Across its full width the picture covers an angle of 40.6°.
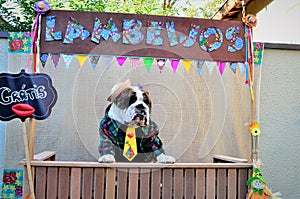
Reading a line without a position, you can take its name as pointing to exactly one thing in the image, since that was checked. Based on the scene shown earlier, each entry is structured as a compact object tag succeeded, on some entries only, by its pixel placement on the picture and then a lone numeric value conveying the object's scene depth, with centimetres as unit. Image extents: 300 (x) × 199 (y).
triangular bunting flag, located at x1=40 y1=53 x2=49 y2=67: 267
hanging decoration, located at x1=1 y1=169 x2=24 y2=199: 290
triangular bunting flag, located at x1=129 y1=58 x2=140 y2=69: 292
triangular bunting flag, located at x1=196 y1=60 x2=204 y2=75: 294
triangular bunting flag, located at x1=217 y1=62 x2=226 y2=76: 287
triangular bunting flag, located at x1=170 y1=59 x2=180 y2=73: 286
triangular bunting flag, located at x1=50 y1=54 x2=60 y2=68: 271
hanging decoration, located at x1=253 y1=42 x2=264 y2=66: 310
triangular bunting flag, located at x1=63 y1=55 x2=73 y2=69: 272
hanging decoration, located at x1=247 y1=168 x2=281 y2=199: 230
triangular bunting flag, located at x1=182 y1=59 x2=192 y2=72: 291
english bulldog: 253
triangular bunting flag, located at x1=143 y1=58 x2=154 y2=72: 287
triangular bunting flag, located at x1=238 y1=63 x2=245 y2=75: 293
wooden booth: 226
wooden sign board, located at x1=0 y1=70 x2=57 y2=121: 219
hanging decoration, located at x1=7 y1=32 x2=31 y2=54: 292
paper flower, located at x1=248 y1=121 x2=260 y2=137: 238
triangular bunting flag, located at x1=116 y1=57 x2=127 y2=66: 287
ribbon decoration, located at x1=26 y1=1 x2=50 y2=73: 256
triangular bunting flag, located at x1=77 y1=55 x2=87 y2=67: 271
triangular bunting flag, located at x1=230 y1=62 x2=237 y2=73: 285
